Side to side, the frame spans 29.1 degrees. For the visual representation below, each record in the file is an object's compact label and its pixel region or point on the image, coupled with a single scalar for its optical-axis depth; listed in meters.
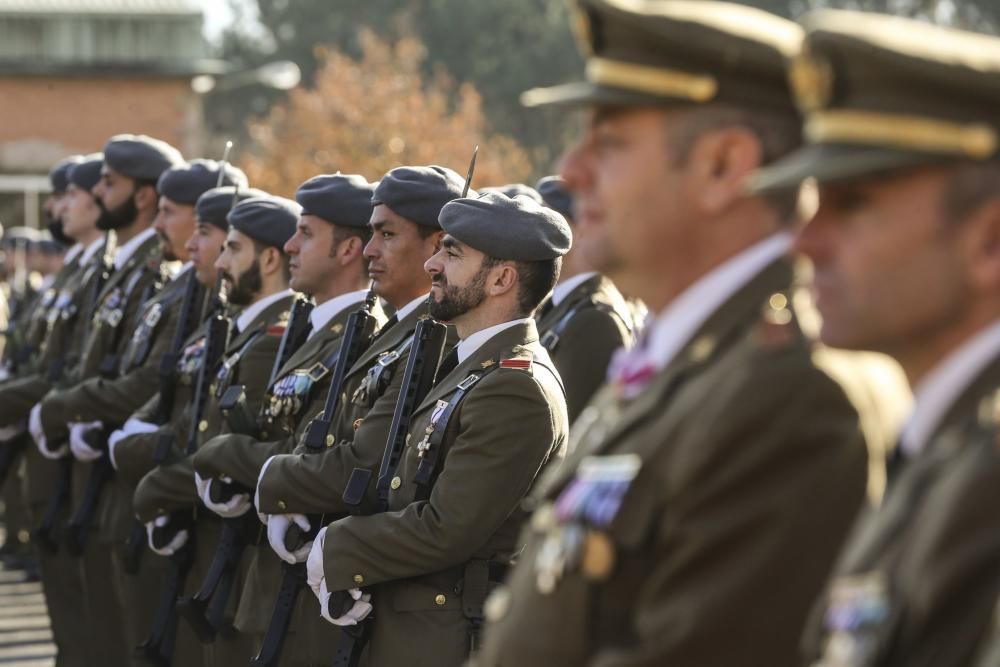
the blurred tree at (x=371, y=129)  27.67
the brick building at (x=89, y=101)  26.95
